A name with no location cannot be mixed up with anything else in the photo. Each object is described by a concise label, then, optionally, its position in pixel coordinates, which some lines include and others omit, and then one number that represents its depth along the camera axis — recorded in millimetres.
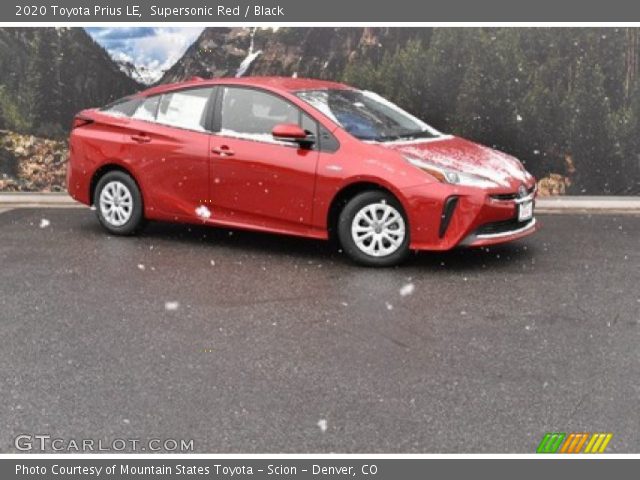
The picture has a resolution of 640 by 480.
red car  8391
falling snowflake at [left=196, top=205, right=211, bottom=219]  9492
